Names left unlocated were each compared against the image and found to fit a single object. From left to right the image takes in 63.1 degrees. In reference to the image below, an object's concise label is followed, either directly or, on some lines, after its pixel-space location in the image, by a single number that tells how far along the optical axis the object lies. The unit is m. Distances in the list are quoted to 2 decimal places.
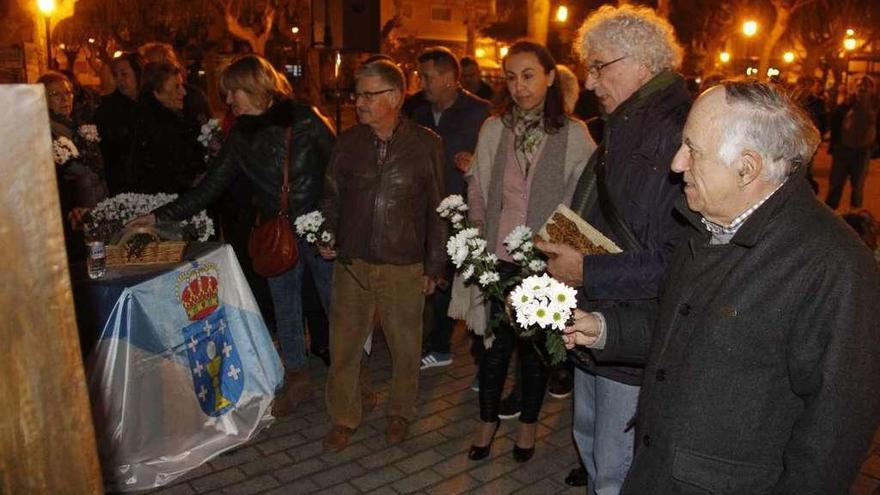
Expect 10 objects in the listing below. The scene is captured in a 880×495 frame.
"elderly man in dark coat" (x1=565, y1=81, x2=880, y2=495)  1.67
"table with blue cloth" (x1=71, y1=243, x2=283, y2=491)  3.75
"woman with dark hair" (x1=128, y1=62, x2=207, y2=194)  6.29
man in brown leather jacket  4.17
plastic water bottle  3.84
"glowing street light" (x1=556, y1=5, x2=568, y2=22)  17.27
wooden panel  0.84
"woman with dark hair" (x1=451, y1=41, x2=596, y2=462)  3.90
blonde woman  4.58
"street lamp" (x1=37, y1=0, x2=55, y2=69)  12.34
